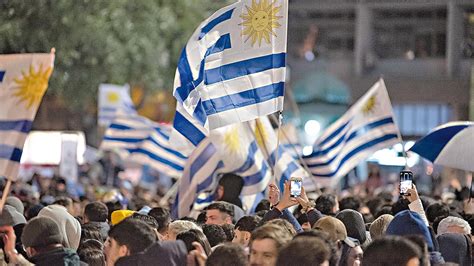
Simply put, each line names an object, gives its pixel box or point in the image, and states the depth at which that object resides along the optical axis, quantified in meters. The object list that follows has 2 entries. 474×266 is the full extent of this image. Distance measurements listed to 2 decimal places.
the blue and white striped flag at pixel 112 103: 31.23
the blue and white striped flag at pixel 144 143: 25.89
